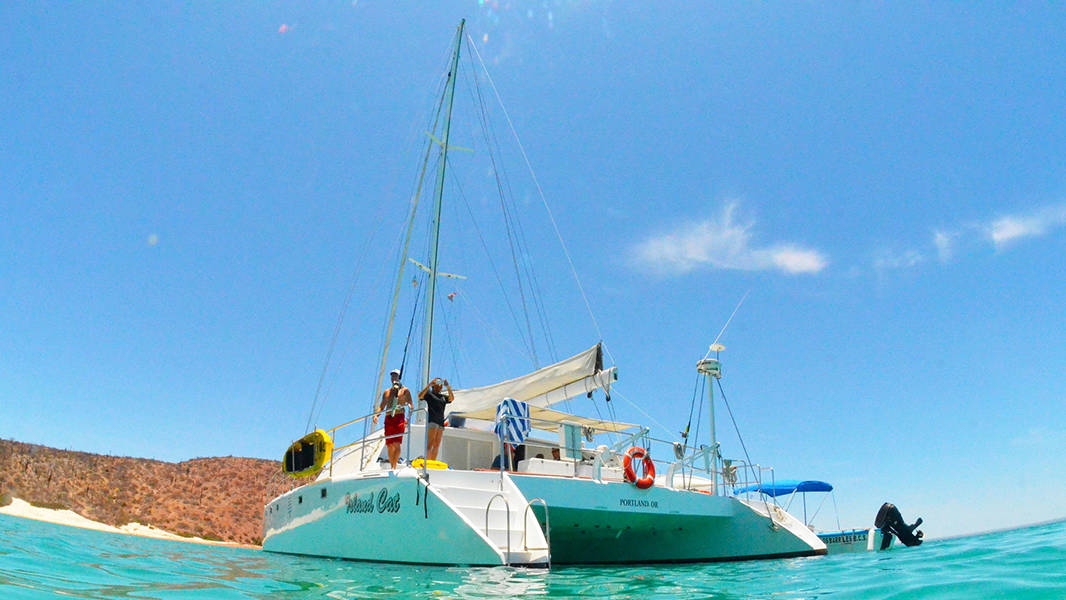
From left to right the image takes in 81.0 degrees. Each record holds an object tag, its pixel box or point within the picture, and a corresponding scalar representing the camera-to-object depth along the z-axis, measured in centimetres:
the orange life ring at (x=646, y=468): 895
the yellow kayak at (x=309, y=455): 998
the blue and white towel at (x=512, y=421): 865
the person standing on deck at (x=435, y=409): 897
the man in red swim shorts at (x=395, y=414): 824
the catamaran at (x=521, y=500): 698
